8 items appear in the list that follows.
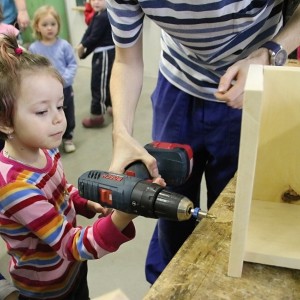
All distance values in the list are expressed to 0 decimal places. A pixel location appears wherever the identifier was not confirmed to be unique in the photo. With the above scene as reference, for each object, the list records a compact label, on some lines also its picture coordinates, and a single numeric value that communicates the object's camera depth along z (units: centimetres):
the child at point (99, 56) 293
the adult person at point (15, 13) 303
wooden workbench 68
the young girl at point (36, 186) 89
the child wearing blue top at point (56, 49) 263
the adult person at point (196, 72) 85
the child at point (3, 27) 215
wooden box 59
